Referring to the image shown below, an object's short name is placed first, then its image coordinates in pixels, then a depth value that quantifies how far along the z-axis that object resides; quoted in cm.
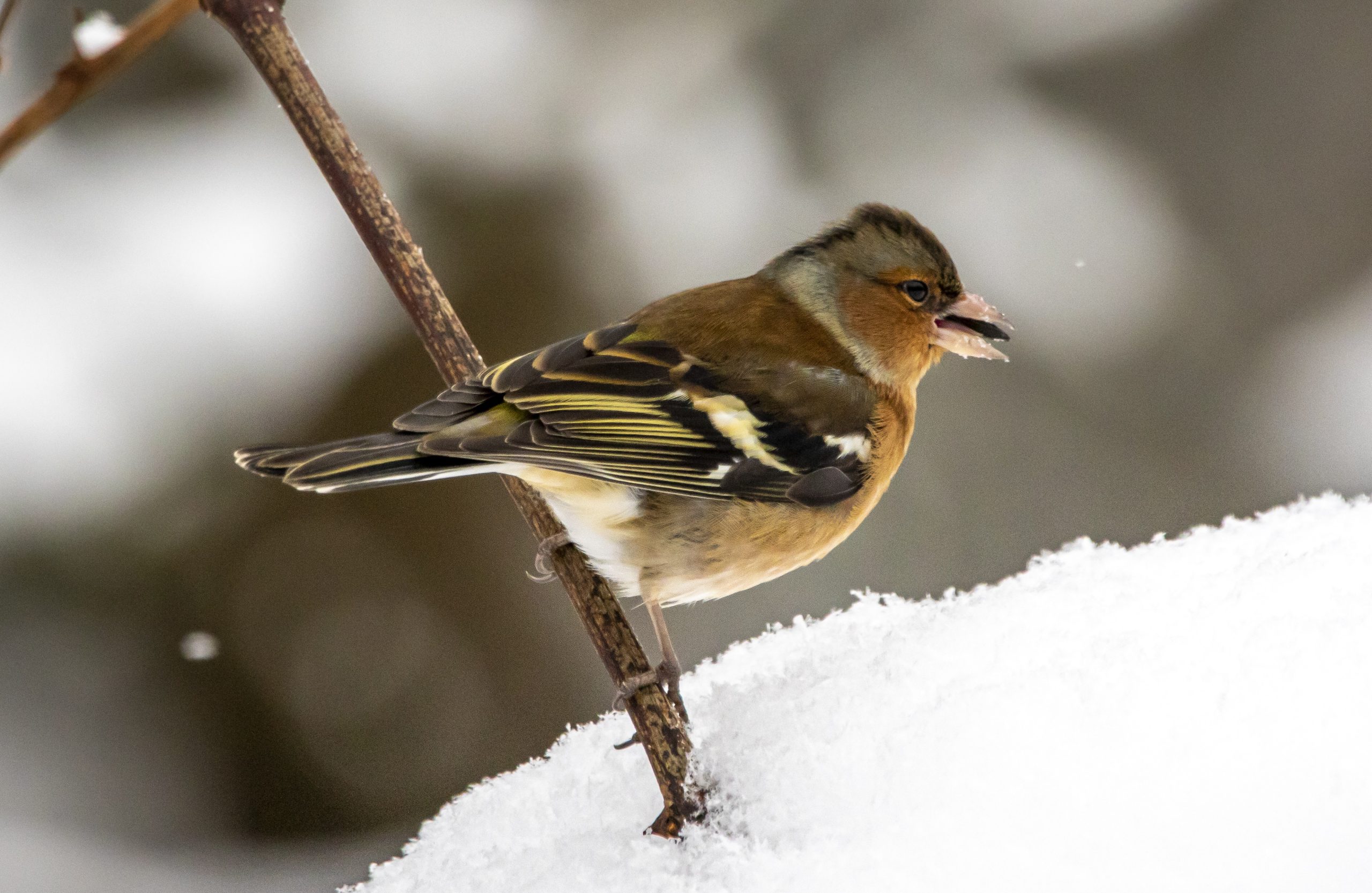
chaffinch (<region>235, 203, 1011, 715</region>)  454
